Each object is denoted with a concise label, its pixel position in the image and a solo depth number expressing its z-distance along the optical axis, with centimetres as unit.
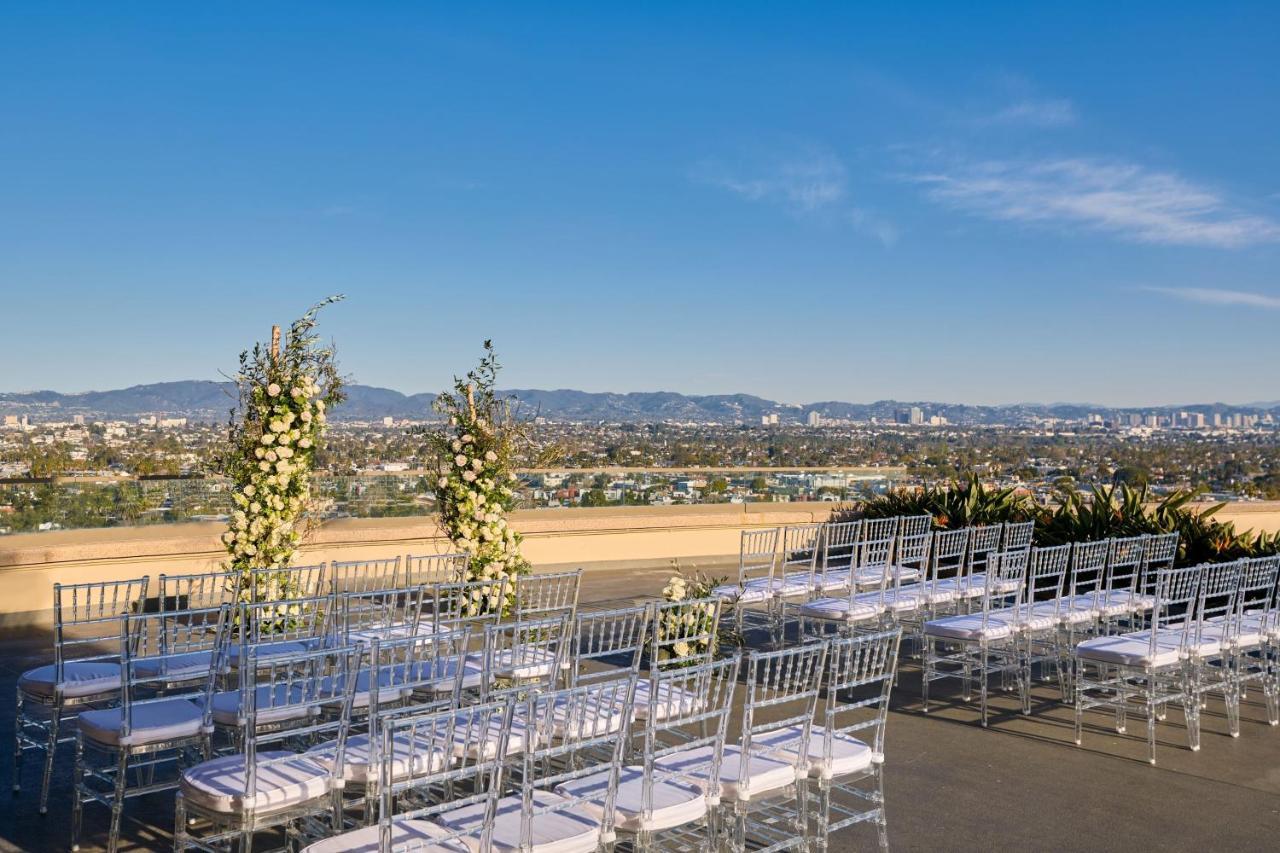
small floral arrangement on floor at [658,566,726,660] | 695
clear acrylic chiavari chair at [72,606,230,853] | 462
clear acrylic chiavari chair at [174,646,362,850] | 395
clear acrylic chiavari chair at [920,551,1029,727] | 732
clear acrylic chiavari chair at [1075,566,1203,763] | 657
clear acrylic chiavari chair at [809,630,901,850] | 455
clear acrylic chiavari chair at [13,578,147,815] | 523
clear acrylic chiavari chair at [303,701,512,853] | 336
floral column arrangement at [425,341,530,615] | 897
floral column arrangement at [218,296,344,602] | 899
